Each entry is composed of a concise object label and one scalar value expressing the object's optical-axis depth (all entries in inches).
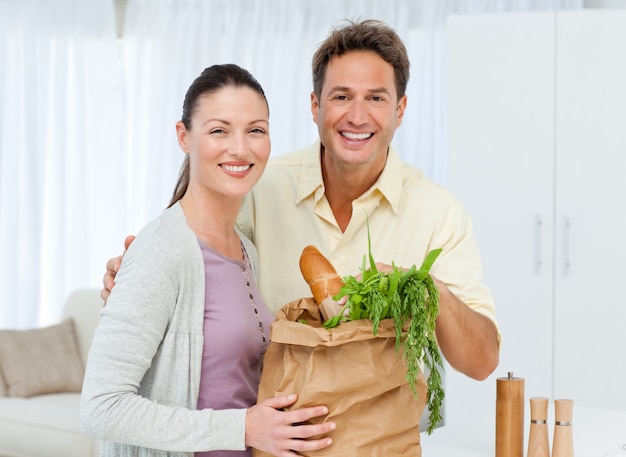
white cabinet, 156.7
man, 81.6
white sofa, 160.1
